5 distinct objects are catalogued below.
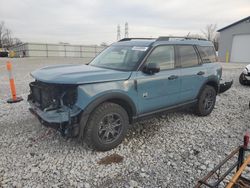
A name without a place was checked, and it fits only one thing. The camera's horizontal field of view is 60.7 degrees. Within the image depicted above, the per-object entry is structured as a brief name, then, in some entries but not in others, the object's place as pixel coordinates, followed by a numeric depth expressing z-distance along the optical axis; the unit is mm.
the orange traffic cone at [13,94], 6010
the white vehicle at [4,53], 41834
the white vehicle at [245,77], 8789
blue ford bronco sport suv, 3133
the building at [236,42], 21781
